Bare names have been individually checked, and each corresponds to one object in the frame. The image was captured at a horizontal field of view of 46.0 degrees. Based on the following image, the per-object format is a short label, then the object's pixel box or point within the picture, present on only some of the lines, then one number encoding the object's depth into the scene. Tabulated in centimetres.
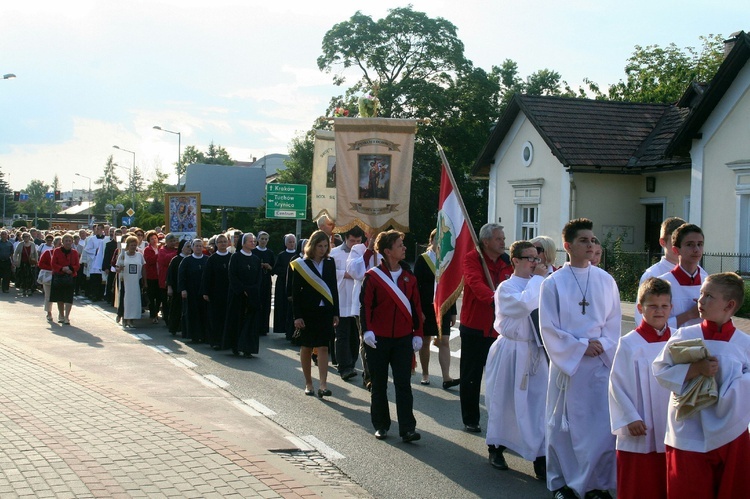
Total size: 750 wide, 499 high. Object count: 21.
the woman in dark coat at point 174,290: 1598
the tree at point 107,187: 13318
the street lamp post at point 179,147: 6264
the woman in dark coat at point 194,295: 1499
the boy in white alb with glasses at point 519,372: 673
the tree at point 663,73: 4262
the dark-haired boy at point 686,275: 625
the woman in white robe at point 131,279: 1709
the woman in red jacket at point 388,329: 790
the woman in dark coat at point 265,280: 1543
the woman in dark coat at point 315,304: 991
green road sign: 3106
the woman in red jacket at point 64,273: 1689
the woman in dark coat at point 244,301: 1319
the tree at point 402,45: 4503
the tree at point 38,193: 15550
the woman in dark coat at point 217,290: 1419
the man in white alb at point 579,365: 582
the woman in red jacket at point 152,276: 1744
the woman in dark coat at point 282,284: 1516
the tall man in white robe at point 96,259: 2275
